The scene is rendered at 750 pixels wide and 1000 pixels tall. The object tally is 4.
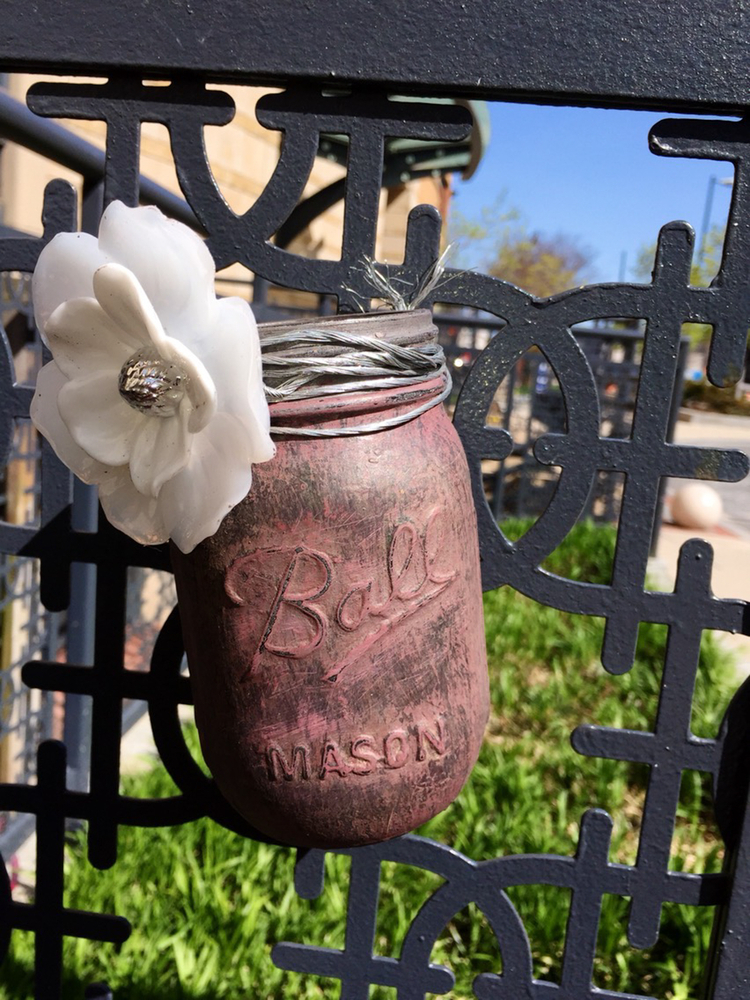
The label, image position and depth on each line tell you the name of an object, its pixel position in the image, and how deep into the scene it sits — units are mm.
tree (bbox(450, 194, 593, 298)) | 23033
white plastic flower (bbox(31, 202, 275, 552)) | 215
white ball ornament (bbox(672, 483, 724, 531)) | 5594
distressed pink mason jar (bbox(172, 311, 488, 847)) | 242
